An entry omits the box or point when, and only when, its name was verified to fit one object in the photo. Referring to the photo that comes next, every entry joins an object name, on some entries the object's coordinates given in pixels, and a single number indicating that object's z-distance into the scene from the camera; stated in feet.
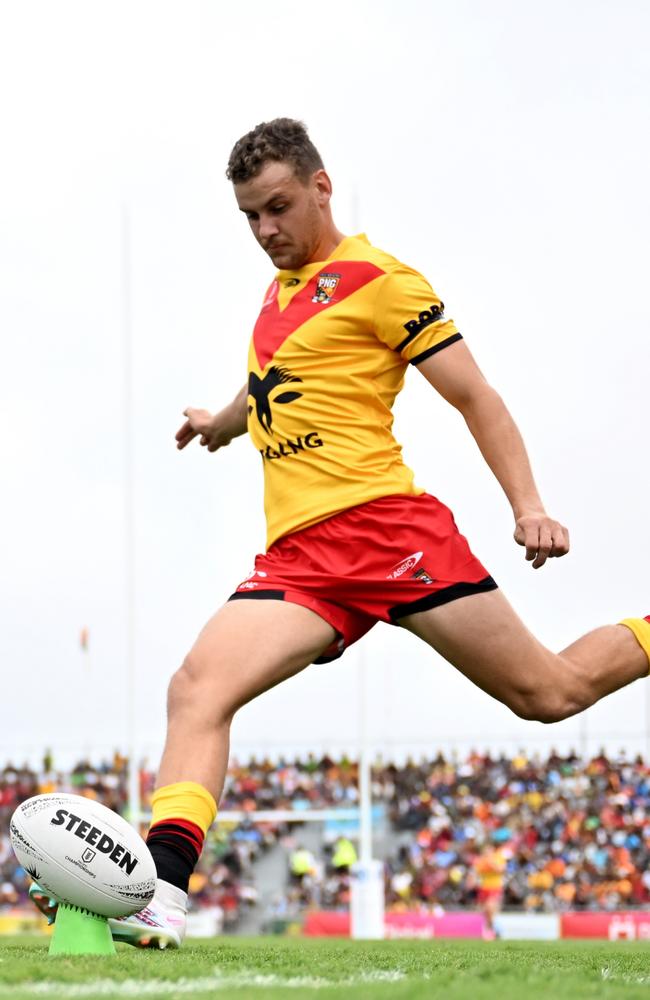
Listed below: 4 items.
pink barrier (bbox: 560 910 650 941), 89.56
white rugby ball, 16.74
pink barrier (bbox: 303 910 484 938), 90.99
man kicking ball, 20.30
